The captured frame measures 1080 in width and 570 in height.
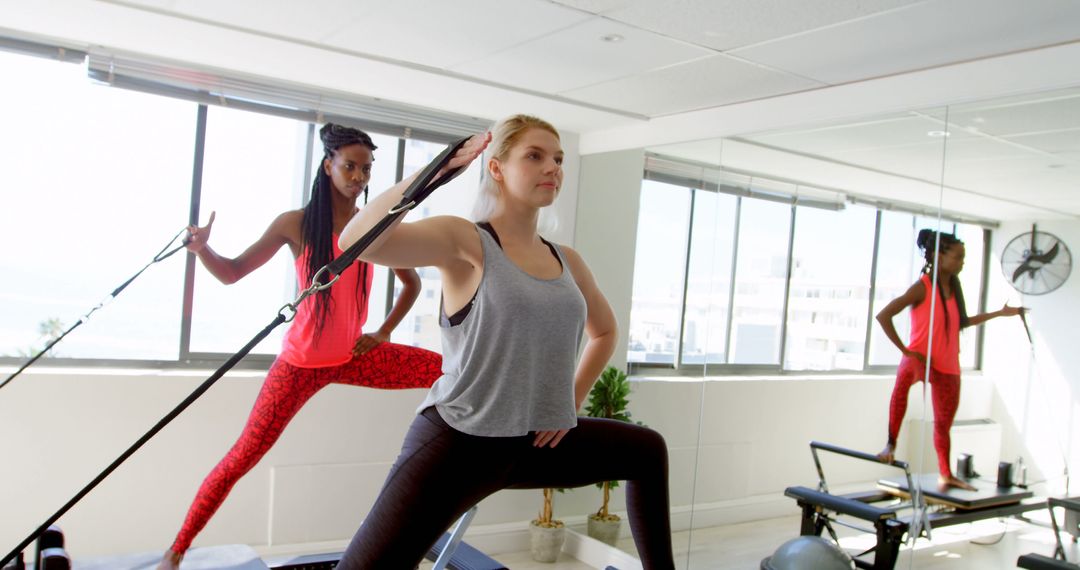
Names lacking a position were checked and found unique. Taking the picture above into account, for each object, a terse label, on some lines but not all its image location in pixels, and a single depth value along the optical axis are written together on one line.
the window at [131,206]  3.65
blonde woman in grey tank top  1.88
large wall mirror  2.94
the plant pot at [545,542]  4.48
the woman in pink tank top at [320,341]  2.98
